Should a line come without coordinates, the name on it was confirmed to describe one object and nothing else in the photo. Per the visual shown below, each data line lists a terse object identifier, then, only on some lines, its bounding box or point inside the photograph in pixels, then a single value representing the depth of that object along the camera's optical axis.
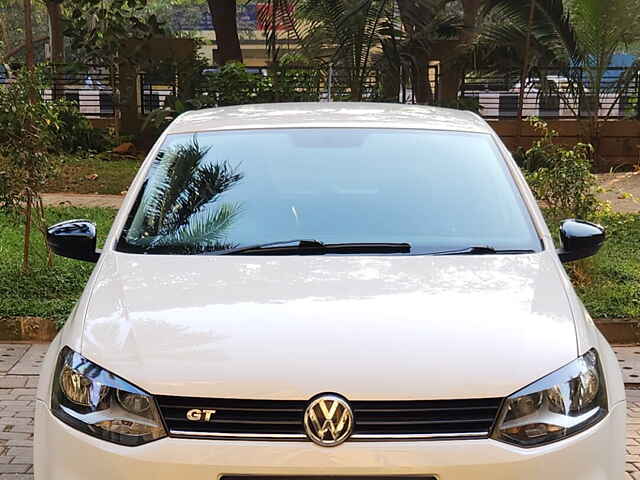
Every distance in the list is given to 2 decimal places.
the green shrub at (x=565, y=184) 6.94
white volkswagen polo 2.45
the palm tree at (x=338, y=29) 11.47
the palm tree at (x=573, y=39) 13.57
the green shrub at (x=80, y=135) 14.53
